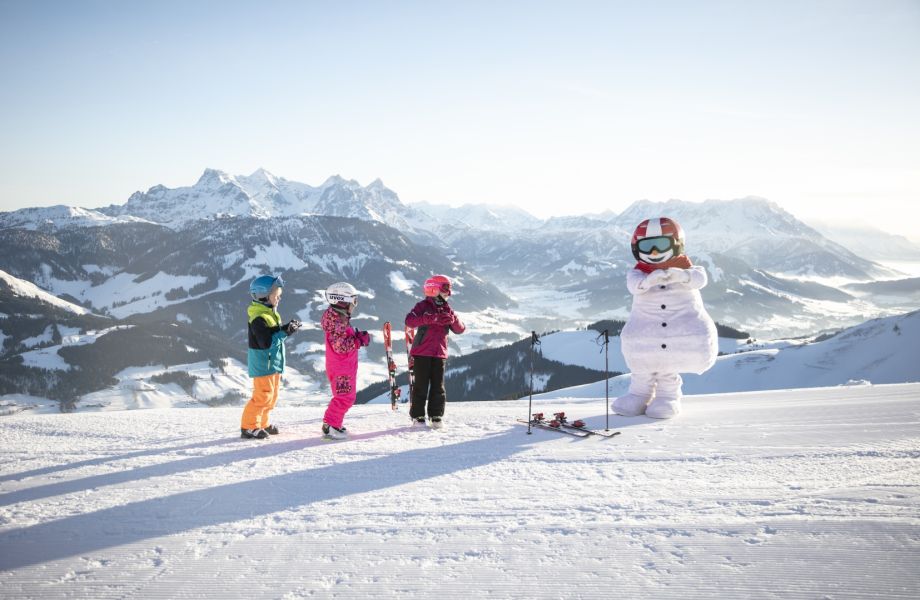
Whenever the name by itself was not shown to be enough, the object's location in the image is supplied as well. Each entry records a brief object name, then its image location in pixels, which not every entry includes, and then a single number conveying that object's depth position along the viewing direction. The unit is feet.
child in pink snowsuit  22.57
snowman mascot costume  24.53
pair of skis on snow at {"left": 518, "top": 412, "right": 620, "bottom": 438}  21.02
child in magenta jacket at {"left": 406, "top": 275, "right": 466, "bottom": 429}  23.93
